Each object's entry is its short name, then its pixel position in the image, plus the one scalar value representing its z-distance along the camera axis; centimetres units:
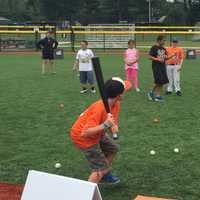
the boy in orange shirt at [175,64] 1292
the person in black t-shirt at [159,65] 1212
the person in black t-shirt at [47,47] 1870
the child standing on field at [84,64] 1361
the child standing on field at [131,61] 1361
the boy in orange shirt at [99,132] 486
